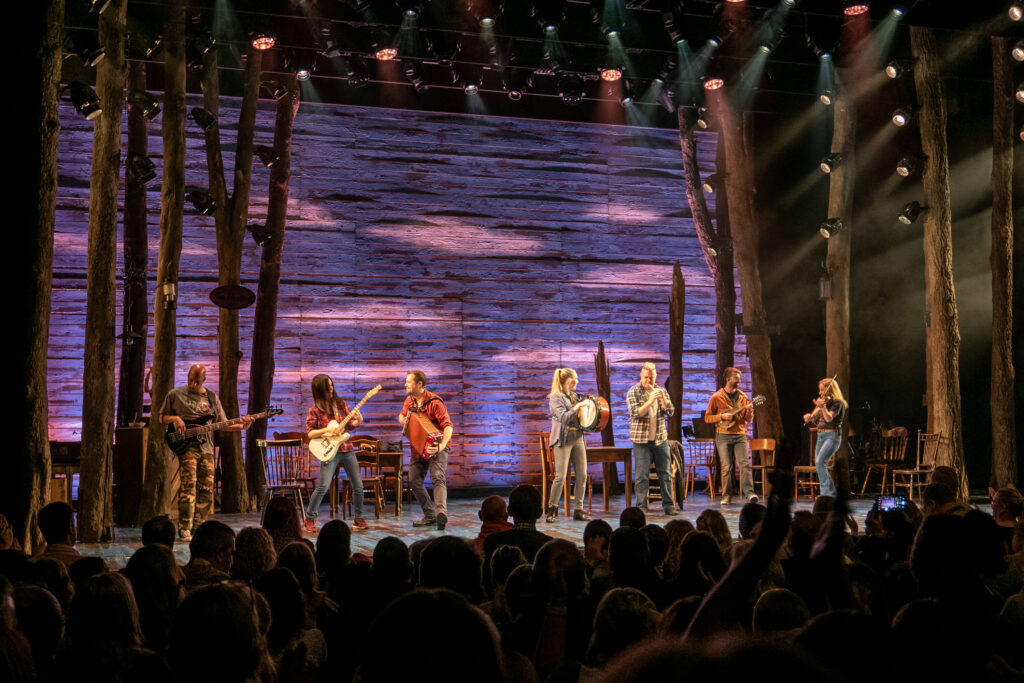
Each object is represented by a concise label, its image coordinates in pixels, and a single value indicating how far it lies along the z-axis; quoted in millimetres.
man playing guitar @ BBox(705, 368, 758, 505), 11406
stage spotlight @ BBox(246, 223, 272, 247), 11961
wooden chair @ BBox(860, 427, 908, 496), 13375
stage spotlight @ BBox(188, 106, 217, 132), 10820
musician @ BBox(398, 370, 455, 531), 9555
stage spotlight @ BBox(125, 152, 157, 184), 10352
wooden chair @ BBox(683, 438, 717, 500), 13508
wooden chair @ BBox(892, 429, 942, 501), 12008
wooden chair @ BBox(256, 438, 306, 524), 9788
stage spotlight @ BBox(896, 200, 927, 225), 12070
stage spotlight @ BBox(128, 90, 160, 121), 10266
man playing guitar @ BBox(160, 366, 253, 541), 8641
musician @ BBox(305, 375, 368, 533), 9320
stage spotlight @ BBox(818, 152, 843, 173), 12888
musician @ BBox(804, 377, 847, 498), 11160
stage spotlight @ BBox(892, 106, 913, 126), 12234
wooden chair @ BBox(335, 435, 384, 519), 10375
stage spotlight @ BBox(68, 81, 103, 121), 8586
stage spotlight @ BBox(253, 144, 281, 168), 11781
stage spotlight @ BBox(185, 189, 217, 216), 10969
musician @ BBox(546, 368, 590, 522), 9906
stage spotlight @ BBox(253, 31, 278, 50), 9656
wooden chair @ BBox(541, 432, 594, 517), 10735
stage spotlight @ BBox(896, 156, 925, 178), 12211
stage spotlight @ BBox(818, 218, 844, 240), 12641
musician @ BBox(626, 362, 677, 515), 10266
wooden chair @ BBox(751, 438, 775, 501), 12930
